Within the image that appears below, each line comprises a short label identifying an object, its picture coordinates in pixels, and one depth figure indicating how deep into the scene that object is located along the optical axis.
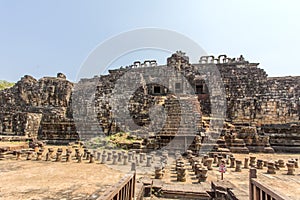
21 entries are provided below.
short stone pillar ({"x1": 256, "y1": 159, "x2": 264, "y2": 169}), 9.85
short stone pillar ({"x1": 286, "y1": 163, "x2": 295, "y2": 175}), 8.64
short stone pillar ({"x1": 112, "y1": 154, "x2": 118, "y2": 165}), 10.50
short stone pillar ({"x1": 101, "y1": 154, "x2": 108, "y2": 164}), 11.02
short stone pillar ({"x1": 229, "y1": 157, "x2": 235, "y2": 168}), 10.30
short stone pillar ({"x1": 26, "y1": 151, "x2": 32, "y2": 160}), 11.32
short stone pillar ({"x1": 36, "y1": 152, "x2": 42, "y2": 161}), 11.20
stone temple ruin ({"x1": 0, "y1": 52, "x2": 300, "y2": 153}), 15.05
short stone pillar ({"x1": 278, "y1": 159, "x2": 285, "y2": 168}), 10.07
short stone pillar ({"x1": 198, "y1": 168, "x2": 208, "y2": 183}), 7.63
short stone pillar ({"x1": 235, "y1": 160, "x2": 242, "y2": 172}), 9.41
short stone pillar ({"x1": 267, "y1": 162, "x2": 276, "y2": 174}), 8.80
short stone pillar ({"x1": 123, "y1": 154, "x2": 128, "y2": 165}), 10.39
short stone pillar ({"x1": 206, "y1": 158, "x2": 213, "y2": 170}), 9.65
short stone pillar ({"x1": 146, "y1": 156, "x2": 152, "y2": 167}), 10.09
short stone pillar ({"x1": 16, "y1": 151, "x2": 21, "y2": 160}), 11.39
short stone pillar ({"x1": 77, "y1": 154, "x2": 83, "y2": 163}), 10.72
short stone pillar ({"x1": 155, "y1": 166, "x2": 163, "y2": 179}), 7.93
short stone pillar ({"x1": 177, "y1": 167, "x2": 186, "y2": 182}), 7.72
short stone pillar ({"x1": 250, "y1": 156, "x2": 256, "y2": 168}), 10.66
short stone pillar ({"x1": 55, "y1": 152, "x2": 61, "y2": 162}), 10.92
